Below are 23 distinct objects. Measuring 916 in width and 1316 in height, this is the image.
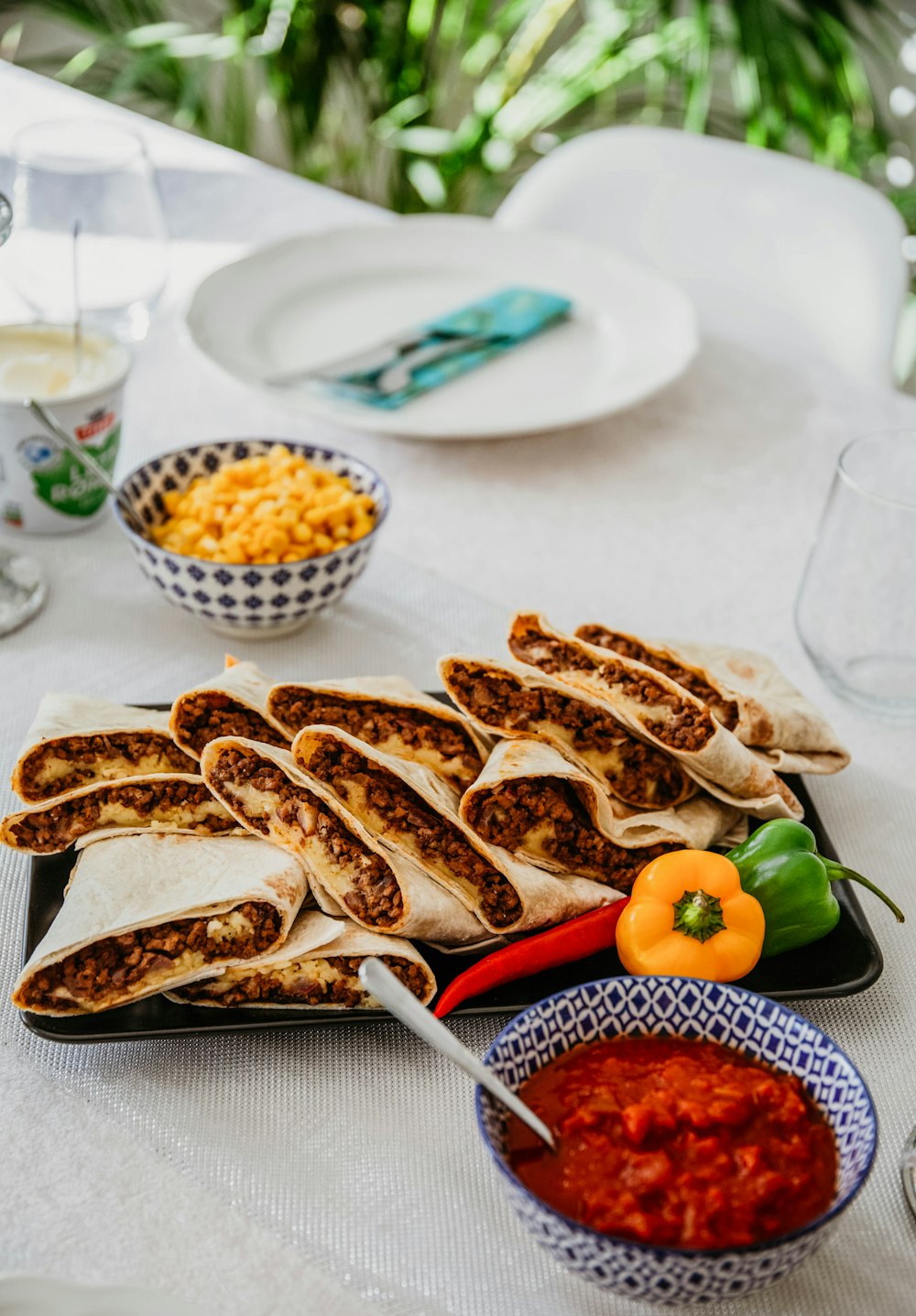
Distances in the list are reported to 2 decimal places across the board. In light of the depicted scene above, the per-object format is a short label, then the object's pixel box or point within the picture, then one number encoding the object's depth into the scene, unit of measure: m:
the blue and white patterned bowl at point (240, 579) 1.08
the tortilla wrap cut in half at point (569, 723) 0.99
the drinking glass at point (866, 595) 1.08
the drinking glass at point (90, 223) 1.20
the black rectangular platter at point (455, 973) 0.89
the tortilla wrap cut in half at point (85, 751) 0.96
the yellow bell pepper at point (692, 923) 0.92
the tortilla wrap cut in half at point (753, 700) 1.01
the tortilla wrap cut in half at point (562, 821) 0.95
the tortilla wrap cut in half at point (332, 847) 0.92
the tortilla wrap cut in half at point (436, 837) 0.93
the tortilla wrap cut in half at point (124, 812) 0.95
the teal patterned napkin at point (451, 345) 1.28
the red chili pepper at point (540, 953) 0.91
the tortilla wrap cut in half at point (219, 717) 0.97
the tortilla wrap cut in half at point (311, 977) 0.90
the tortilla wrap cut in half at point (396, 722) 0.99
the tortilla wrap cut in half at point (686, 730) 0.97
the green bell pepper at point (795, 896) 0.93
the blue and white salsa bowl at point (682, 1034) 0.75
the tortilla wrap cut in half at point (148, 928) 0.89
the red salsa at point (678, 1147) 0.79
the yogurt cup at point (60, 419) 1.14
